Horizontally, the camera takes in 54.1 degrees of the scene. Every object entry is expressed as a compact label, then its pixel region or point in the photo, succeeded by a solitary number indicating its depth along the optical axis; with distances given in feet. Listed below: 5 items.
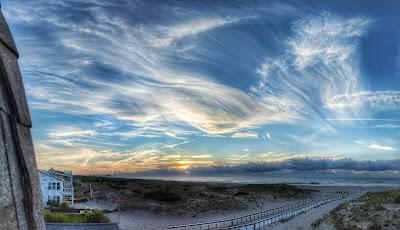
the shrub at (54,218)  85.56
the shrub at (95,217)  100.39
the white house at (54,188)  157.07
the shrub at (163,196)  220.55
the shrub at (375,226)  111.96
